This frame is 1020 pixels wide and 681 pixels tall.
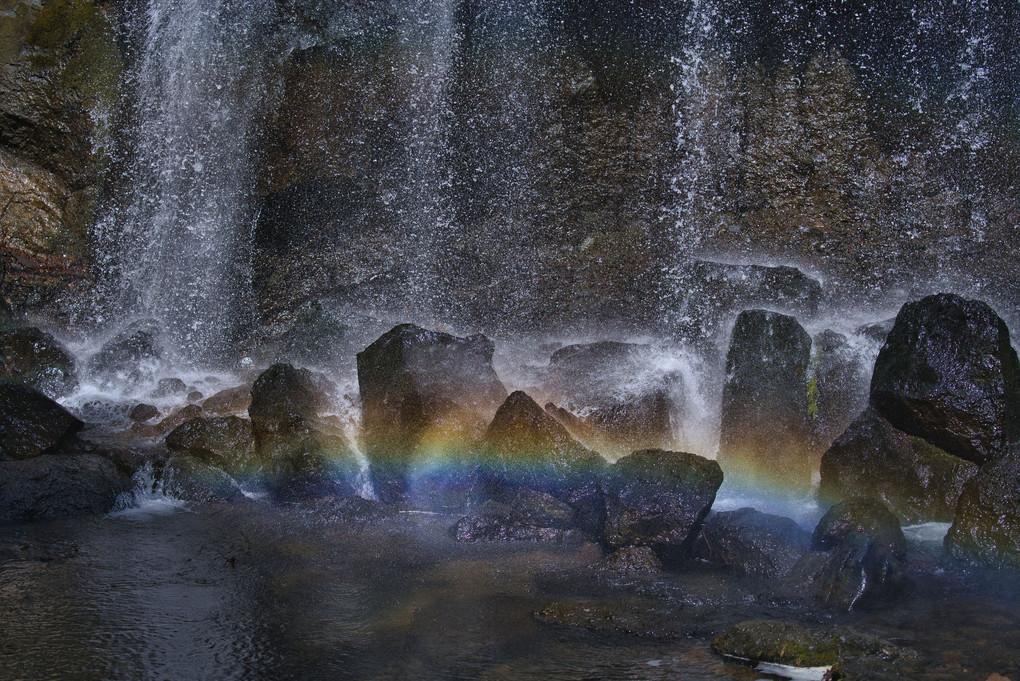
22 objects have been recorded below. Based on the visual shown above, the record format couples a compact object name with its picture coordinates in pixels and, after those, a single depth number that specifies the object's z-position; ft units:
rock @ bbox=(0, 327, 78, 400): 30.96
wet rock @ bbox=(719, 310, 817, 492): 26.07
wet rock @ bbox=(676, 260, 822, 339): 32.94
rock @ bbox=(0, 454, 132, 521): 21.89
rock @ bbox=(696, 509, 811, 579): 18.99
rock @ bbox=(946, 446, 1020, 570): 18.97
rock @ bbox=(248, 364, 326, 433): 26.68
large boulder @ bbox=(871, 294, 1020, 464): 22.41
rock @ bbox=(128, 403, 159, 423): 30.53
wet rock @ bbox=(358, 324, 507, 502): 24.68
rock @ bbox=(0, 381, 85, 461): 25.17
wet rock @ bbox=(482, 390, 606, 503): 22.44
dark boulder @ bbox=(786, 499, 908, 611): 17.10
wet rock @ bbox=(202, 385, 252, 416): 30.76
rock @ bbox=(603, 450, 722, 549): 20.03
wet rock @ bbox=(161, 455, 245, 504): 24.35
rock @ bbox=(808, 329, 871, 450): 27.68
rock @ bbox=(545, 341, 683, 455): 27.76
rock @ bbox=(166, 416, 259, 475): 25.80
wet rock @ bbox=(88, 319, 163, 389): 33.96
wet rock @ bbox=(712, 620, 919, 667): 13.93
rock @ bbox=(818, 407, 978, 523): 22.67
